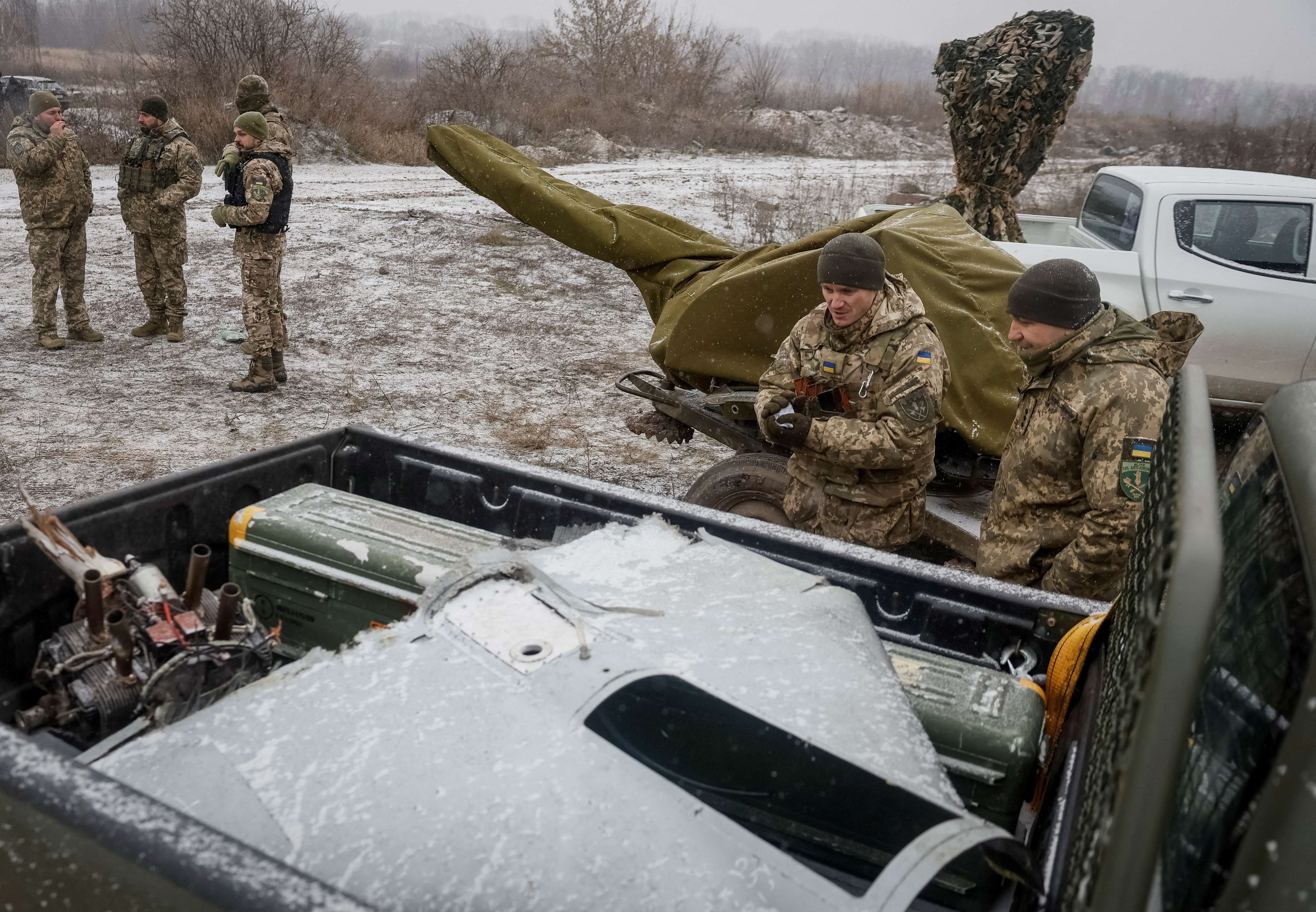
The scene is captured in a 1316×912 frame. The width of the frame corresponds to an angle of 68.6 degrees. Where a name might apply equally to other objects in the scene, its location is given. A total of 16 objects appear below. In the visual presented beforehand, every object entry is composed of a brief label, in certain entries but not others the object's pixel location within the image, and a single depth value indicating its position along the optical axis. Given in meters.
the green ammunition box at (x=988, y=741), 1.97
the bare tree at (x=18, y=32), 30.86
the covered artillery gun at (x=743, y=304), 3.94
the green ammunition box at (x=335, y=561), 2.50
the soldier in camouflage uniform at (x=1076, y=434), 2.68
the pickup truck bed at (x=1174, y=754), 0.95
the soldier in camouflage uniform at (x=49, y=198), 6.90
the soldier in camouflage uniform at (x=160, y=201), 7.18
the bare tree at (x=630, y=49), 29.42
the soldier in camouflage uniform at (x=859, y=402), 3.25
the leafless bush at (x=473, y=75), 21.91
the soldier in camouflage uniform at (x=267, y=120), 6.33
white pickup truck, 5.40
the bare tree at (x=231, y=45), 17.72
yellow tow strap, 2.14
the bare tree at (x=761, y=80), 32.31
